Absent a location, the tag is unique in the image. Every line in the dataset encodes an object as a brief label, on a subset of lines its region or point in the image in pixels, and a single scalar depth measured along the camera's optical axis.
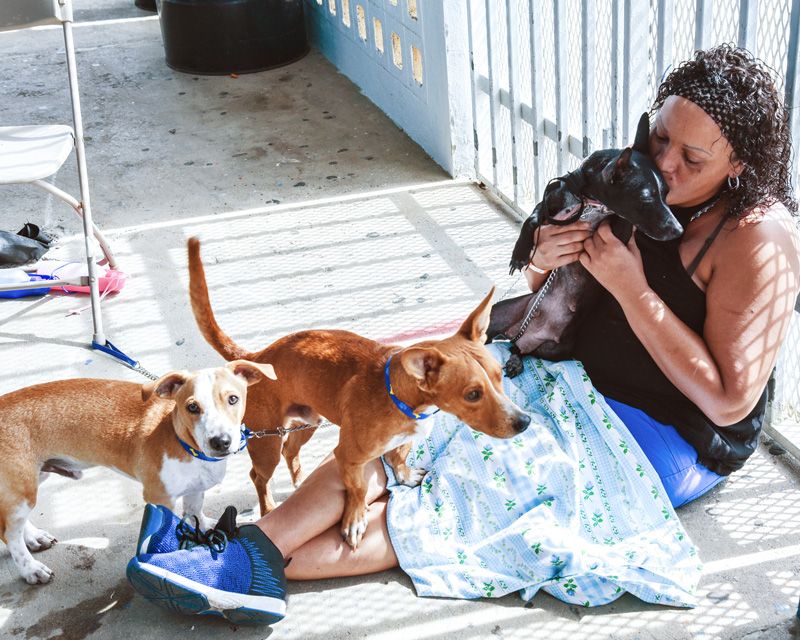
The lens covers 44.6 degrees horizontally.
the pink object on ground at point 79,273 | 3.75
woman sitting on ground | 2.02
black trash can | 5.93
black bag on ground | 3.88
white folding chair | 3.20
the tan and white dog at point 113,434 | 2.20
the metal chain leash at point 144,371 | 3.11
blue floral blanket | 2.10
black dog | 1.96
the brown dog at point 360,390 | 1.99
